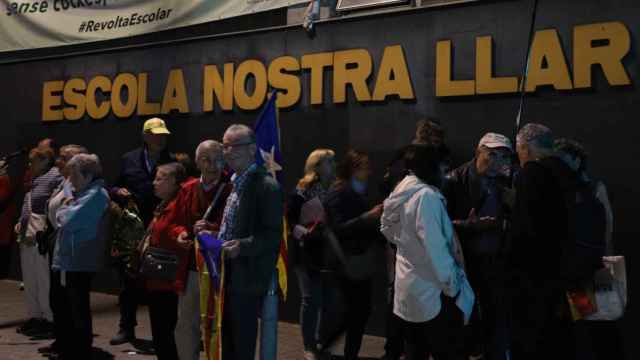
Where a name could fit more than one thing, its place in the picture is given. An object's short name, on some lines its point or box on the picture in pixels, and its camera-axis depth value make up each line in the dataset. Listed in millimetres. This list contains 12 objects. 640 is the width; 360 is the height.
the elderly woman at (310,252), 7674
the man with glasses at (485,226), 6668
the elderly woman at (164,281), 6578
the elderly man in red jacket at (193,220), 6434
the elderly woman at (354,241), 7293
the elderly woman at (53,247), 7609
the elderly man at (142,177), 8852
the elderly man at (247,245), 5637
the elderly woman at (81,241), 7137
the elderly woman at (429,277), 5305
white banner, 10578
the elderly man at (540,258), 5637
